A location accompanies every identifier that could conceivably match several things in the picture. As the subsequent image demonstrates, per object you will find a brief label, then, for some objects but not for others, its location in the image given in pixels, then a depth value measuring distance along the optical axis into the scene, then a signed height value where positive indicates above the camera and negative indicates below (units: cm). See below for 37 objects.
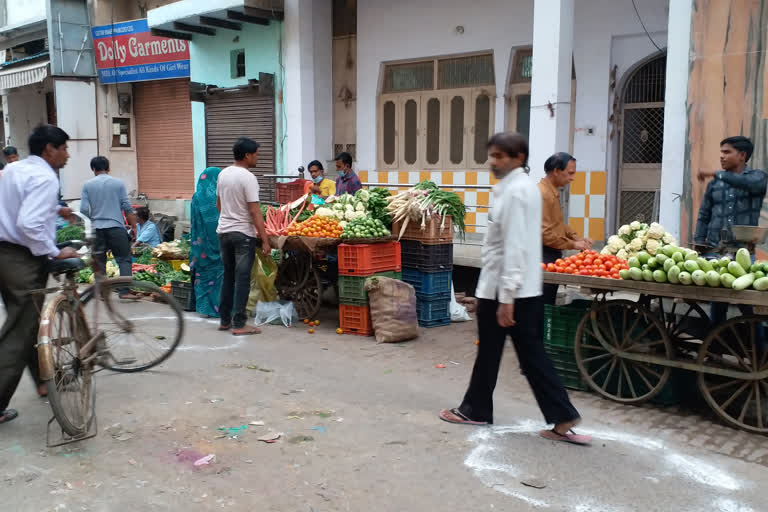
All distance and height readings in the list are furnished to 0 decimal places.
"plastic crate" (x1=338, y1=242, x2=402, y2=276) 730 -83
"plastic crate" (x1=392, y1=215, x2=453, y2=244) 758 -55
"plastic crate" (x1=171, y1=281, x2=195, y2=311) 871 -145
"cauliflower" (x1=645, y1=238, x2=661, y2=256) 522 -48
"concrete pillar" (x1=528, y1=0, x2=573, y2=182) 898 +139
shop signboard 1605 +311
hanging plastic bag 812 -117
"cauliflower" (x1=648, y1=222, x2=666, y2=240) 536 -39
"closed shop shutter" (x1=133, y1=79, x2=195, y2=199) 1678 +107
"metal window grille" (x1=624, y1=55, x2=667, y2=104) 970 +142
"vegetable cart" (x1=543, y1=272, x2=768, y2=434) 457 -119
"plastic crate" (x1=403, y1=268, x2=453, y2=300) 770 -114
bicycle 419 -111
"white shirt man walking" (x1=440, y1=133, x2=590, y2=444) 402 -64
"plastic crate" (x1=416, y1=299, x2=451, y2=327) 777 -148
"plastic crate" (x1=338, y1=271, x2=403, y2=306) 736 -117
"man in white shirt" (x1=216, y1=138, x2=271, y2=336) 709 -49
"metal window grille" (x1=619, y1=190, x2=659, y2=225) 999 -33
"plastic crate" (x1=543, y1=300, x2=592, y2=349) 549 -113
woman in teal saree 798 -79
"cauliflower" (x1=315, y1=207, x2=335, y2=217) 797 -35
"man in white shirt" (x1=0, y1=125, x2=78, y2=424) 439 -45
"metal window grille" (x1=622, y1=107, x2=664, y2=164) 983 +69
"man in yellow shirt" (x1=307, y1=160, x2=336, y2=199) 1021 +1
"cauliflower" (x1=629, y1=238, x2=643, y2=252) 535 -48
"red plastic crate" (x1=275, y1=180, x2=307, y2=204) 1005 -14
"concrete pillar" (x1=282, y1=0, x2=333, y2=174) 1302 +195
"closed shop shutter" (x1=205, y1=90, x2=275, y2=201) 1385 +116
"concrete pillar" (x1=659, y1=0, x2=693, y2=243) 767 +79
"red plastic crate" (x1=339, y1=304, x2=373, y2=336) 741 -151
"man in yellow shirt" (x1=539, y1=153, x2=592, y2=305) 561 -26
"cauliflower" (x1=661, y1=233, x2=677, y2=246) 533 -44
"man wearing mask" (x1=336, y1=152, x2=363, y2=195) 981 +7
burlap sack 711 -134
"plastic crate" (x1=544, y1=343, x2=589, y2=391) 551 -149
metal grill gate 979 +62
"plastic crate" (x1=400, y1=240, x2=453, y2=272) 763 -83
